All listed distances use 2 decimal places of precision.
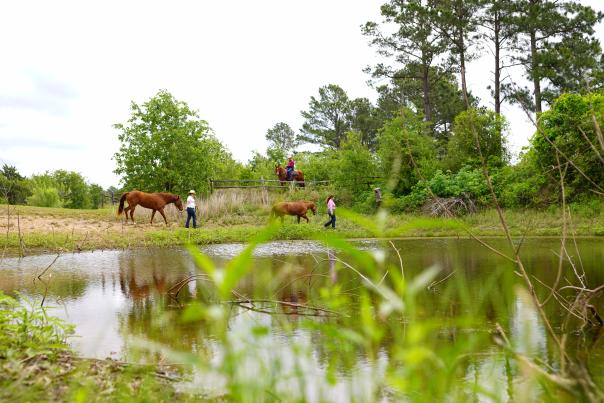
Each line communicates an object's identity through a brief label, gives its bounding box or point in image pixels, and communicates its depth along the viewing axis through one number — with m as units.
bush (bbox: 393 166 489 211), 21.59
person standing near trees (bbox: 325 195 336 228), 18.70
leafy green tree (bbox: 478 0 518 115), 27.86
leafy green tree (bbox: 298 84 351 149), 51.41
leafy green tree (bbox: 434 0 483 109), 28.27
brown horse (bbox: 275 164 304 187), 30.45
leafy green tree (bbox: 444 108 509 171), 23.94
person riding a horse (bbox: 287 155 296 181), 30.53
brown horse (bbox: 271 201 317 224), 19.77
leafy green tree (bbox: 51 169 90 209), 62.88
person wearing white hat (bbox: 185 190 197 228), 19.31
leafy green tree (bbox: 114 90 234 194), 25.98
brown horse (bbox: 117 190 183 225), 19.97
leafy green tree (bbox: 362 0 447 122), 29.73
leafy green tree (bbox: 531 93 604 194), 18.34
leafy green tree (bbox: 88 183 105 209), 70.11
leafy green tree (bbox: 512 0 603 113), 27.28
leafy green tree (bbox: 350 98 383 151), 48.91
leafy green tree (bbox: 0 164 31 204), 45.28
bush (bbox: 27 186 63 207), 46.31
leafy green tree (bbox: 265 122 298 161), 65.20
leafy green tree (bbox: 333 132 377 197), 25.78
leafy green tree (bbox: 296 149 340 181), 33.26
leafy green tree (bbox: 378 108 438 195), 23.95
